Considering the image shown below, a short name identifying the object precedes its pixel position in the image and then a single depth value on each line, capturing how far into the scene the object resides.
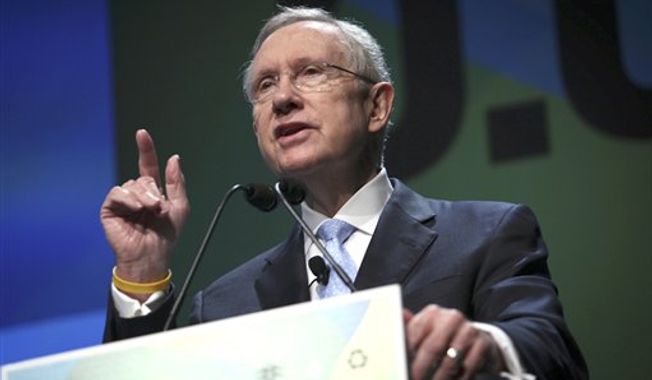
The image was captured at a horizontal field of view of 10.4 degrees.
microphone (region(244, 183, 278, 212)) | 3.94
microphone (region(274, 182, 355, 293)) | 3.79
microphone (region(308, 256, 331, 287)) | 4.00
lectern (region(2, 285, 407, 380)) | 3.54
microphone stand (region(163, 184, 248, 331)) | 3.82
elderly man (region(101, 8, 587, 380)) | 3.94
